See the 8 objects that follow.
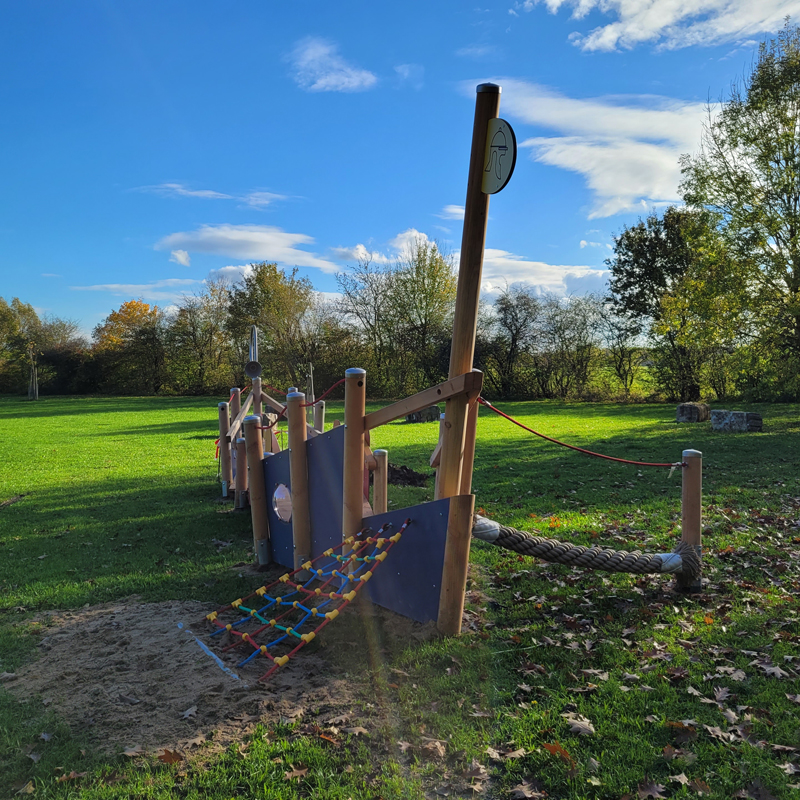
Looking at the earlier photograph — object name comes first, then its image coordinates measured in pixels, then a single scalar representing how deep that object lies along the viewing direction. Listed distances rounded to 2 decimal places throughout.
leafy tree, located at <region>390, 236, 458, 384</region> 34.69
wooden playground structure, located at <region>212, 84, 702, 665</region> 4.29
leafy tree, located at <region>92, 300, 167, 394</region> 42.38
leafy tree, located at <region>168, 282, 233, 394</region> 41.34
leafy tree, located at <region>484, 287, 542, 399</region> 34.03
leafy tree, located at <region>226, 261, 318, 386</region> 35.84
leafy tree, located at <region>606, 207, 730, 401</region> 32.47
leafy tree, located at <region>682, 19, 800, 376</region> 19.56
